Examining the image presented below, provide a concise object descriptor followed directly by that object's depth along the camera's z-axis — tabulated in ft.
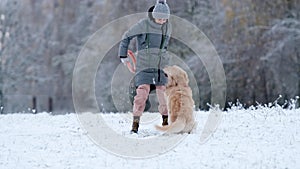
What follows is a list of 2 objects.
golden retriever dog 46.33
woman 47.96
